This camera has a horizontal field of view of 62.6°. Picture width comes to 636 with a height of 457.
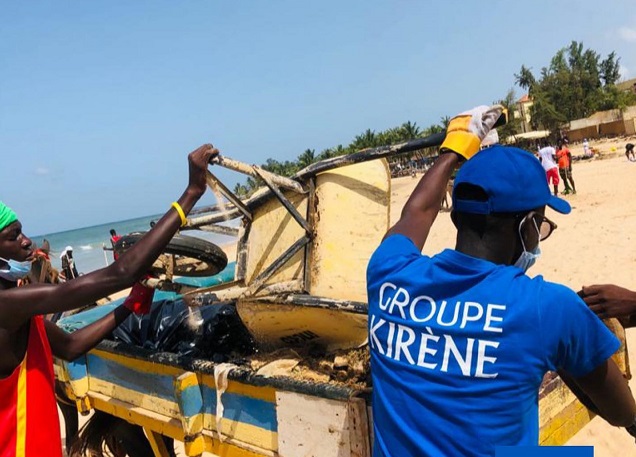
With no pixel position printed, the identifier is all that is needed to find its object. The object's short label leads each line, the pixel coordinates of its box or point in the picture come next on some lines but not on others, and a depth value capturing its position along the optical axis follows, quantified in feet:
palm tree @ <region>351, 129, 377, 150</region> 183.26
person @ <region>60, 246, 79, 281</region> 37.63
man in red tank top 6.03
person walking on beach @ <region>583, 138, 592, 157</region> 89.25
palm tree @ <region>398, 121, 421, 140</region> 186.19
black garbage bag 11.48
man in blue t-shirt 3.78
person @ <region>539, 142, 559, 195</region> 45.44
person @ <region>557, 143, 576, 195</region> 47.09
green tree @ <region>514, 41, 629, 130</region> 163.22
